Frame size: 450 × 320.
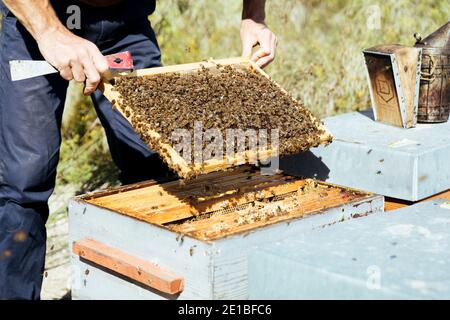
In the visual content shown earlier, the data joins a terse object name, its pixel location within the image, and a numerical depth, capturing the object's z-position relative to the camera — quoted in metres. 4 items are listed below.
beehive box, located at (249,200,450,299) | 1.82
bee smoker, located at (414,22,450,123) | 3.24
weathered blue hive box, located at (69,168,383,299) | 2.12
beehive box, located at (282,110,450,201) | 2.75
